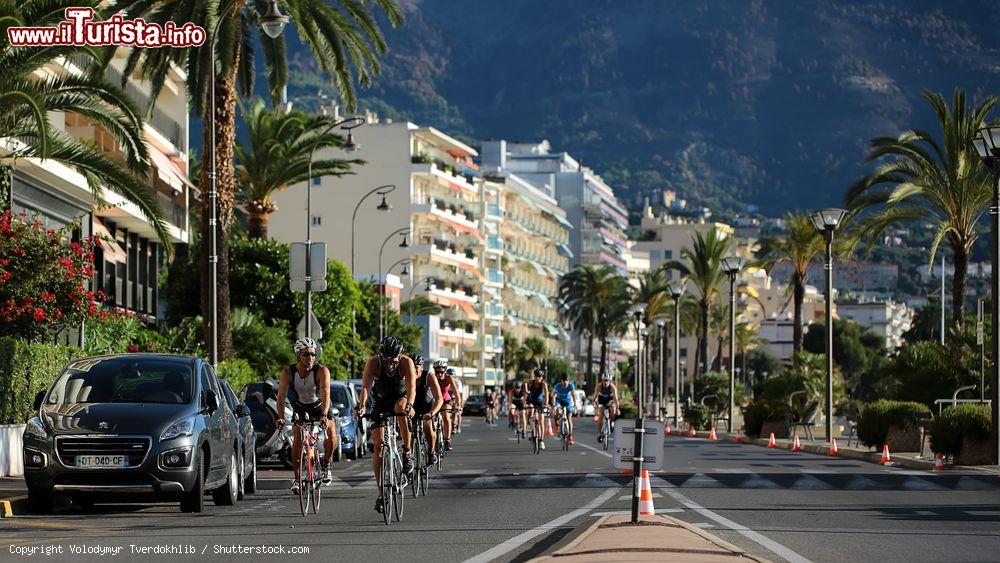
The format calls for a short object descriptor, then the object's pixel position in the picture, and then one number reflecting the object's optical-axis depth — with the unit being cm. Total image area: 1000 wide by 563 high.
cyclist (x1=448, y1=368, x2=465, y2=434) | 4209
